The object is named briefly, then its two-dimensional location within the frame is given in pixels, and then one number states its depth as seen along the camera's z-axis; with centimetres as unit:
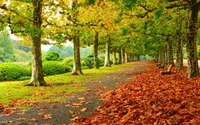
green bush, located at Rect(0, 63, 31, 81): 2434
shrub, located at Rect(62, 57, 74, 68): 3719
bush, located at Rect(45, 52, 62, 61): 3661
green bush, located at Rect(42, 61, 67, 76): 2869
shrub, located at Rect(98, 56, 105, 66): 5342
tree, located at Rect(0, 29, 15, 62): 8311
